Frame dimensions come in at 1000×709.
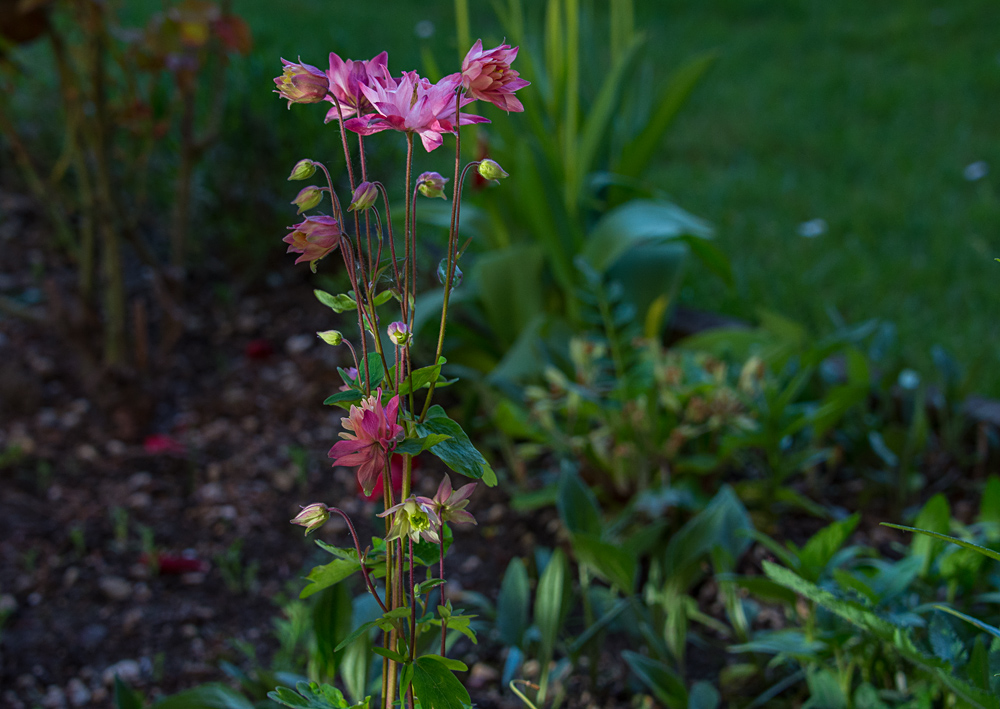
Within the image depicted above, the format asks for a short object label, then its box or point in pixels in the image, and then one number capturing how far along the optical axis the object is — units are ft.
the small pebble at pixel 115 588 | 4.87
